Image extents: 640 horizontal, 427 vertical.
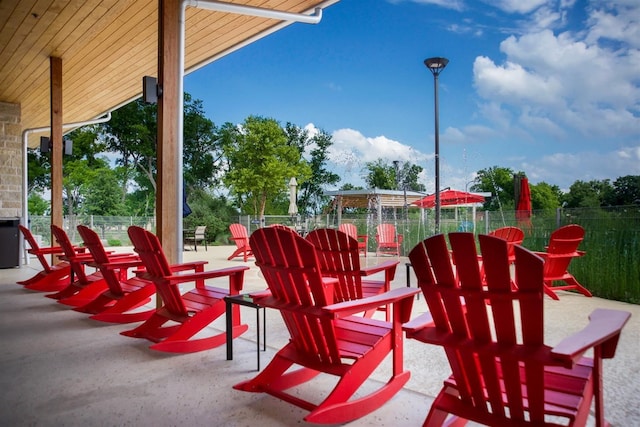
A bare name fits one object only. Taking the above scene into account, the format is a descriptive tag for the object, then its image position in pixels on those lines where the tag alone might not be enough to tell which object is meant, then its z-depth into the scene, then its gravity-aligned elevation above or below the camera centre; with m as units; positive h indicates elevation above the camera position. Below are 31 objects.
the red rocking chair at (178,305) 3.08 -0.60
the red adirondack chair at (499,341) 1.44 -0.40
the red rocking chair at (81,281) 4.74 -0.68
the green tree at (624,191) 26.78 +1.14
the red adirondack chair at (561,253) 5.14 -0.44
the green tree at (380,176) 28.97 +2.13
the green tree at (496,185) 30.46 +1.76
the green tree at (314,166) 31.20 +2.94
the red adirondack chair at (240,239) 9.93 -0.56
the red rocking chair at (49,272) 5.77 -0.73
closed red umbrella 7.34 +0.13
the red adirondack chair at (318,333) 2.04 -0.56
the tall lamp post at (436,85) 9.09 +2.45
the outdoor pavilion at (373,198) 14.60 +0.48
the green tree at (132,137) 27.95 +4.27
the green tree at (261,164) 25.22 +2.49
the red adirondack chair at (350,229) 8.83 -0.31
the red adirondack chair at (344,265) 3.21 -0.36
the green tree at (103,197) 26.16 +0.82
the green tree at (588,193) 26.36 +1.08
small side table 2.76 -0.58
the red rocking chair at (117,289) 3.76 -0.61
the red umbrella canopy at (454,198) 13.15 +0.36
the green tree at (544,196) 30.60 +0.96
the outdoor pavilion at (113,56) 4.26 +2.13
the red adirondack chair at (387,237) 10.13 -0.52
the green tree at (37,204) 26.38 +0.44
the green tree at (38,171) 24.42 +2.04
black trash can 8.28 -0.51
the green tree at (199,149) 29.36 +3.79
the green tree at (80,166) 25.03 +2.39
